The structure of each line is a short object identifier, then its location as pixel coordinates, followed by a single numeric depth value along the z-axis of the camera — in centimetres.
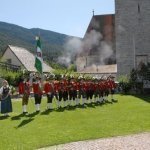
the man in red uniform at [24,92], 1163
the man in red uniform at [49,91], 1236
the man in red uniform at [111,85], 1592
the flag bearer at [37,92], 1178
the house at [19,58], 3091
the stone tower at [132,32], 2477
